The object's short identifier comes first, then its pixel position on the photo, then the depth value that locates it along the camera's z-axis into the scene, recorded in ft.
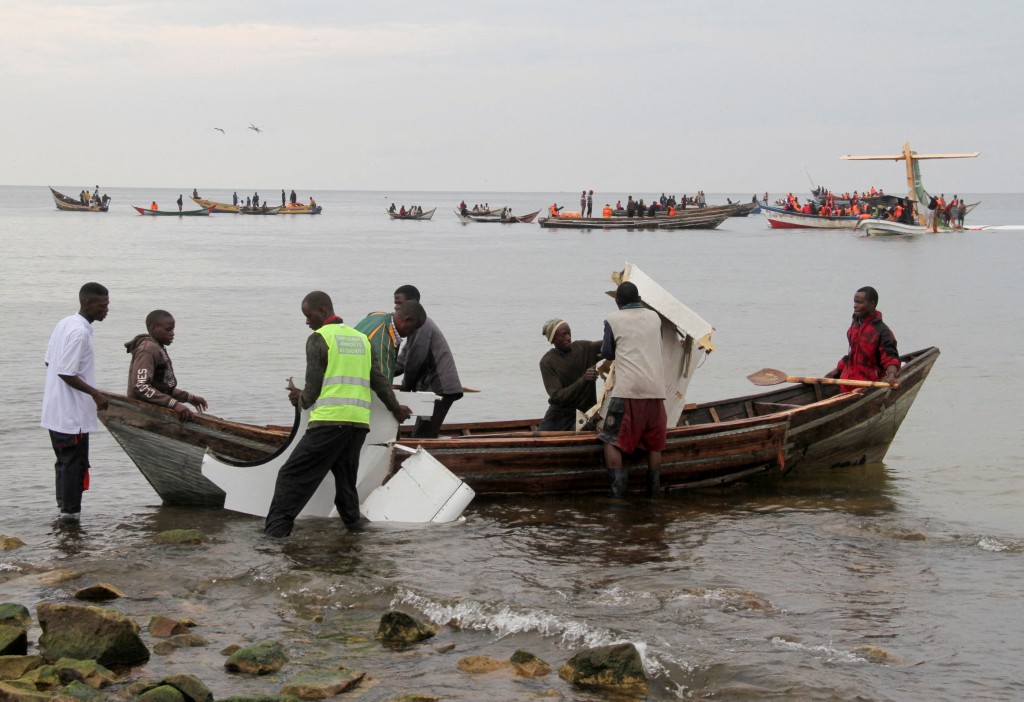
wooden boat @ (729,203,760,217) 250.62
